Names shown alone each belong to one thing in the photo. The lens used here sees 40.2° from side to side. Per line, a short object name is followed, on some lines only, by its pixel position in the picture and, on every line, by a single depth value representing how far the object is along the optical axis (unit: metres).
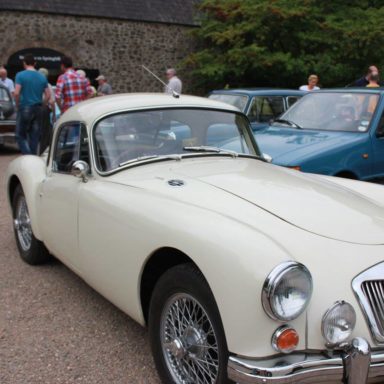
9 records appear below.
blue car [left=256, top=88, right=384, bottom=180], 5.70
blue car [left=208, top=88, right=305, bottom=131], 8.99
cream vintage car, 2.21
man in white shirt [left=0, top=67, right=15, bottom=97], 13.51
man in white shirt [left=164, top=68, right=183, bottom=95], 11.68
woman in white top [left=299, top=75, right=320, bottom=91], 10.92
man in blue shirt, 9.54
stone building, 17.69
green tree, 18.28
